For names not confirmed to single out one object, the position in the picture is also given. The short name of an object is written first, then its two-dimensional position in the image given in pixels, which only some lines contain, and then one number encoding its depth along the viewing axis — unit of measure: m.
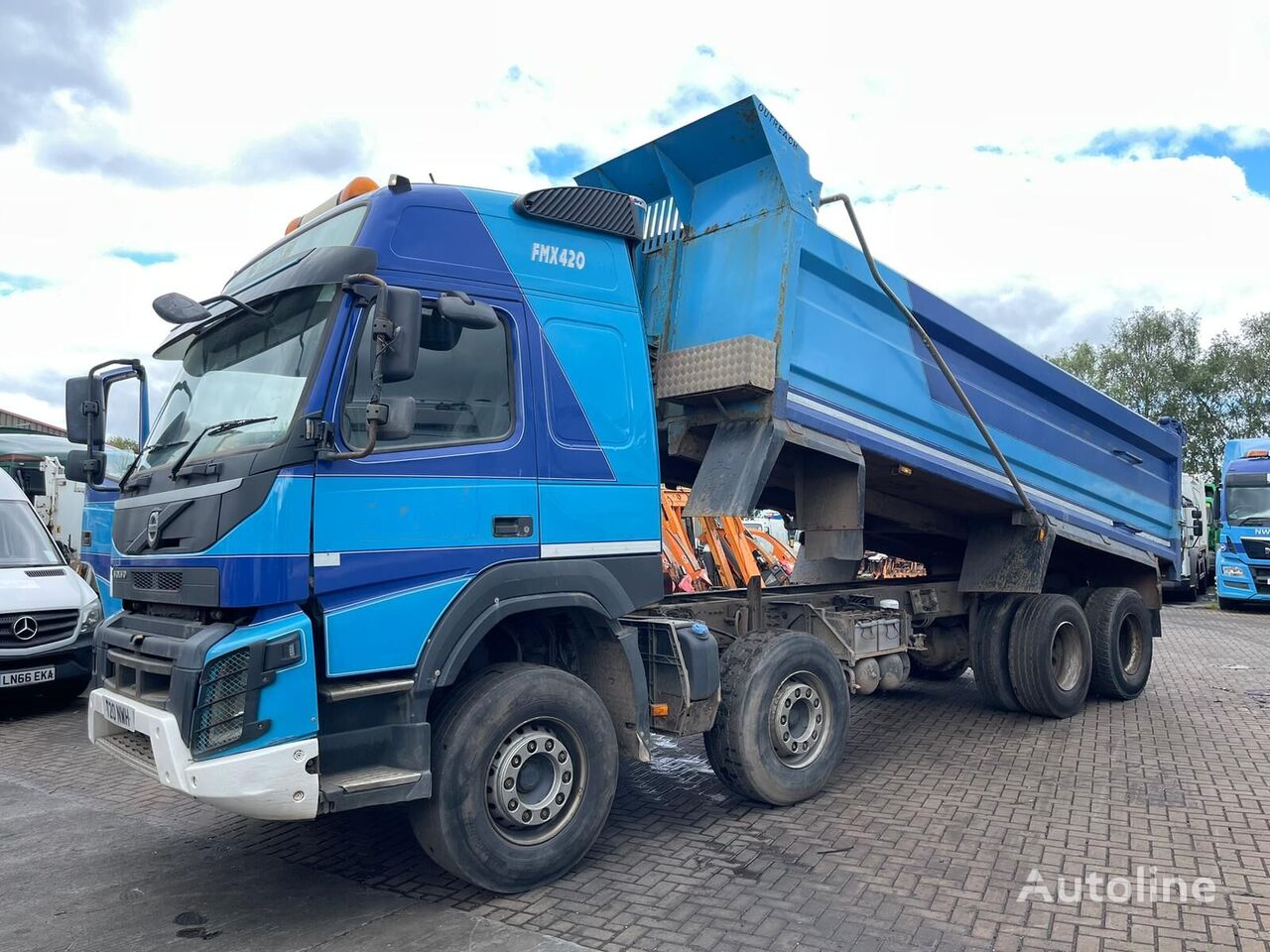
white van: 7.70
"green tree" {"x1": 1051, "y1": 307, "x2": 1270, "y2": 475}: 36.47
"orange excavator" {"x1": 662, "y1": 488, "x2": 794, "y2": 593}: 10.48
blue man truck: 17.47
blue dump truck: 3.56
